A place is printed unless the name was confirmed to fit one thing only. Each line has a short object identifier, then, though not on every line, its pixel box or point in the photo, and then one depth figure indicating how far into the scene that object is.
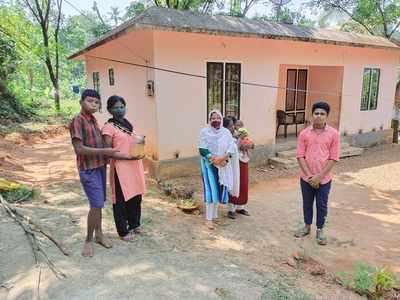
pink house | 7.06
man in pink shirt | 4.04
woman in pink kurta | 3.29
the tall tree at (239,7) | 18.72
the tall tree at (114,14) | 30.01
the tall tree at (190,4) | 16.06
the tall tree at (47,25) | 16.92
